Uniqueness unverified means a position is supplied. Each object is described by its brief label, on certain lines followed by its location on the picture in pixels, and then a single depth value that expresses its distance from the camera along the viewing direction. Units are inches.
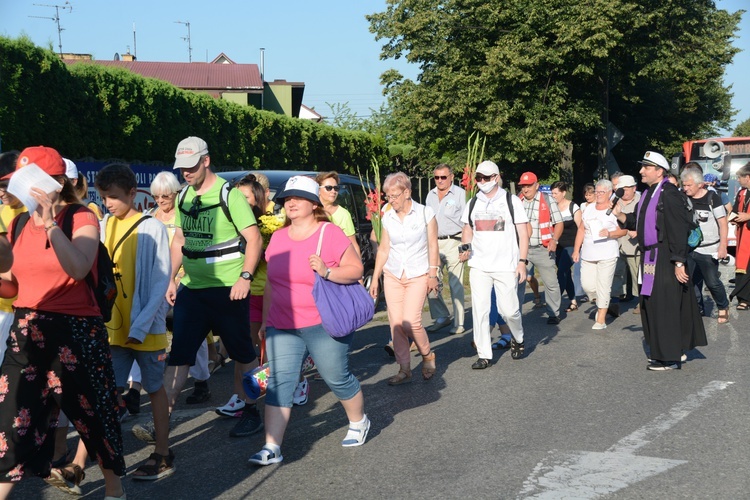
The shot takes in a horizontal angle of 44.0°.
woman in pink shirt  221.5
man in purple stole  329.7
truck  770.2
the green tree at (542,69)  1390.3
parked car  441.7
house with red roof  2150.6
